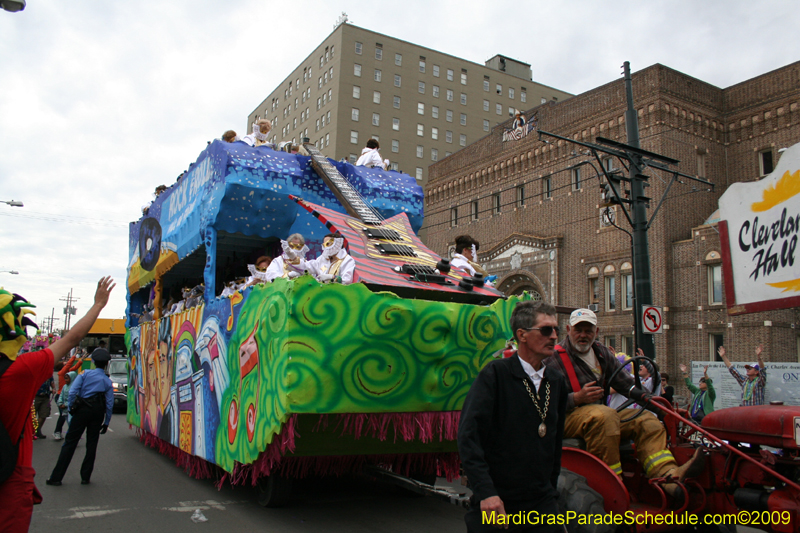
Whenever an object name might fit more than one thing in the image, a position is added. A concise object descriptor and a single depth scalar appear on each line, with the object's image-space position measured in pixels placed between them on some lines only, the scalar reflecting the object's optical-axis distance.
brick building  22.81
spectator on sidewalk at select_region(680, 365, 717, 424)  10.53
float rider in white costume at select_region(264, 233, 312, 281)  6.34
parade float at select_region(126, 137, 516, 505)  5.18
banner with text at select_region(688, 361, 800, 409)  10.49
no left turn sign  11.01
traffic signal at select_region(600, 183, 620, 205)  12.83
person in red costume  2.93
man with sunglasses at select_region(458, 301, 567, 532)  2.76
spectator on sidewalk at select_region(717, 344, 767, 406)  10.20
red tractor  3.43
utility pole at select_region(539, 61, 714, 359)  11.21
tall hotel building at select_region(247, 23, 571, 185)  56.84
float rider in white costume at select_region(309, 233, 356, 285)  5.71
